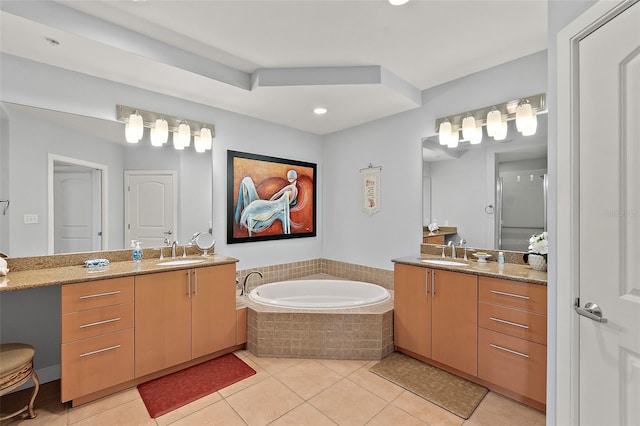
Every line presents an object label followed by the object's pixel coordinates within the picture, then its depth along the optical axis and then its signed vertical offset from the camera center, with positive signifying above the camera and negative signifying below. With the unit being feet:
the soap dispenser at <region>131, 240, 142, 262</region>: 8.43 -1.11
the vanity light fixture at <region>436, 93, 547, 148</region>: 7.68 +2.66
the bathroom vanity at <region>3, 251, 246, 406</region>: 6.33 -2.66
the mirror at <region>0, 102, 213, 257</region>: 6.89 +1.31
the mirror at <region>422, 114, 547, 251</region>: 7.92 +0.73
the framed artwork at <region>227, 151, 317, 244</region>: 10.82 +0.59
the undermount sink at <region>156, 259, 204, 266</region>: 8.20 -1.44
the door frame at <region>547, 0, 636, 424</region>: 4.23 -0.12
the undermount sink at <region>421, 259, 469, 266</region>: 8.15 -1.44
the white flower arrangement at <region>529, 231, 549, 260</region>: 7.01 -0.80
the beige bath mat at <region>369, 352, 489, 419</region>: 6.60 -4.29
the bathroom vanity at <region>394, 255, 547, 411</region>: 6.33 -2.73
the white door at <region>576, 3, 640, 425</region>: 3.56 -0.11
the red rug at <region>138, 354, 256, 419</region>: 6.66 -4.30
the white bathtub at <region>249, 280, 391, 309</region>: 10.92 -3.07
